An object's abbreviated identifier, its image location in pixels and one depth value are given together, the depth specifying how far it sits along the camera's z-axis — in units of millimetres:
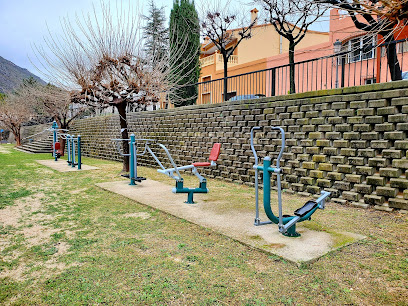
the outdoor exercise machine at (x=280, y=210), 3512
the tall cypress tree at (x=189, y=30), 15258
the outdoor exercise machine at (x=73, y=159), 10473
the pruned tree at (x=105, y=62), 8703
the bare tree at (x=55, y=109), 15258
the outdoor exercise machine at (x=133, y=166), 7257
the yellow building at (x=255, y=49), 20969
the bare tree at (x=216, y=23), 13961
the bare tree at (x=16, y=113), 24297
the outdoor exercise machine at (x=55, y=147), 13516
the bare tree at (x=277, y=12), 10773
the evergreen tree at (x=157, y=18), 27320
